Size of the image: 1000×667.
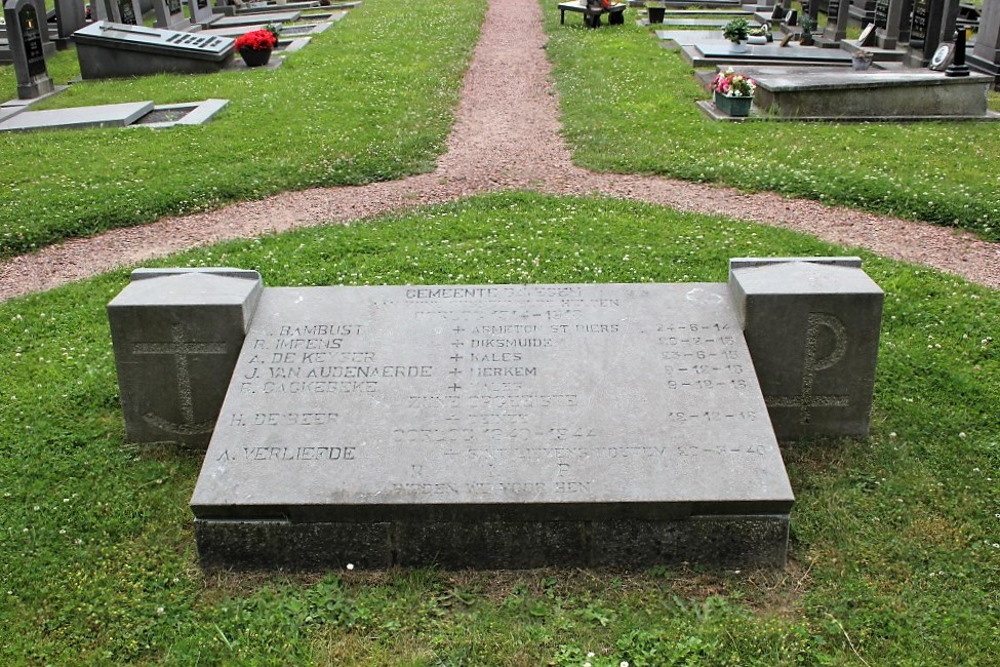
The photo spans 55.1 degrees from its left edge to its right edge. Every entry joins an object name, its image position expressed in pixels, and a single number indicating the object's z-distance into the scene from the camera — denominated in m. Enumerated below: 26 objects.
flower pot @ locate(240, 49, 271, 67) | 18.38
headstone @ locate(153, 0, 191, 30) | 21.62
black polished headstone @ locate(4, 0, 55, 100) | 16.06
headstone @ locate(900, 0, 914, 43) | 18.83
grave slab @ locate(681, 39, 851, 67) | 17.95
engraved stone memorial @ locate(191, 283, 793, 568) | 4.48
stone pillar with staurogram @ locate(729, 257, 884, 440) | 5.22
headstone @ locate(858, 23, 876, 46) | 18.91
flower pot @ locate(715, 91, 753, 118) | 13.59
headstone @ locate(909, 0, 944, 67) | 16.95
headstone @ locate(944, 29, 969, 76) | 13.59
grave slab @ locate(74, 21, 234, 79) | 18.03
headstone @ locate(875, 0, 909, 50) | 18.80
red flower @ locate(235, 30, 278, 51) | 18.28
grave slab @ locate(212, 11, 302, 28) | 24.88
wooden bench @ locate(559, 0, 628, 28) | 22.89
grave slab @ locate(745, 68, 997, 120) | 13.42
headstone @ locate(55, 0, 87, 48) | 22.22
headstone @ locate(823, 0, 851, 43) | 19.94
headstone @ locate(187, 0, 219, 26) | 24.14
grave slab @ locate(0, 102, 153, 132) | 13.67
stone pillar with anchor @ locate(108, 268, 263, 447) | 5.27
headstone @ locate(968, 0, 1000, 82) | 15.85
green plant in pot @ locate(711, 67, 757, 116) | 13.52
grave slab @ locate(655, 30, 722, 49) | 20.41
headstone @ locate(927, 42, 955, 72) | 14.38
